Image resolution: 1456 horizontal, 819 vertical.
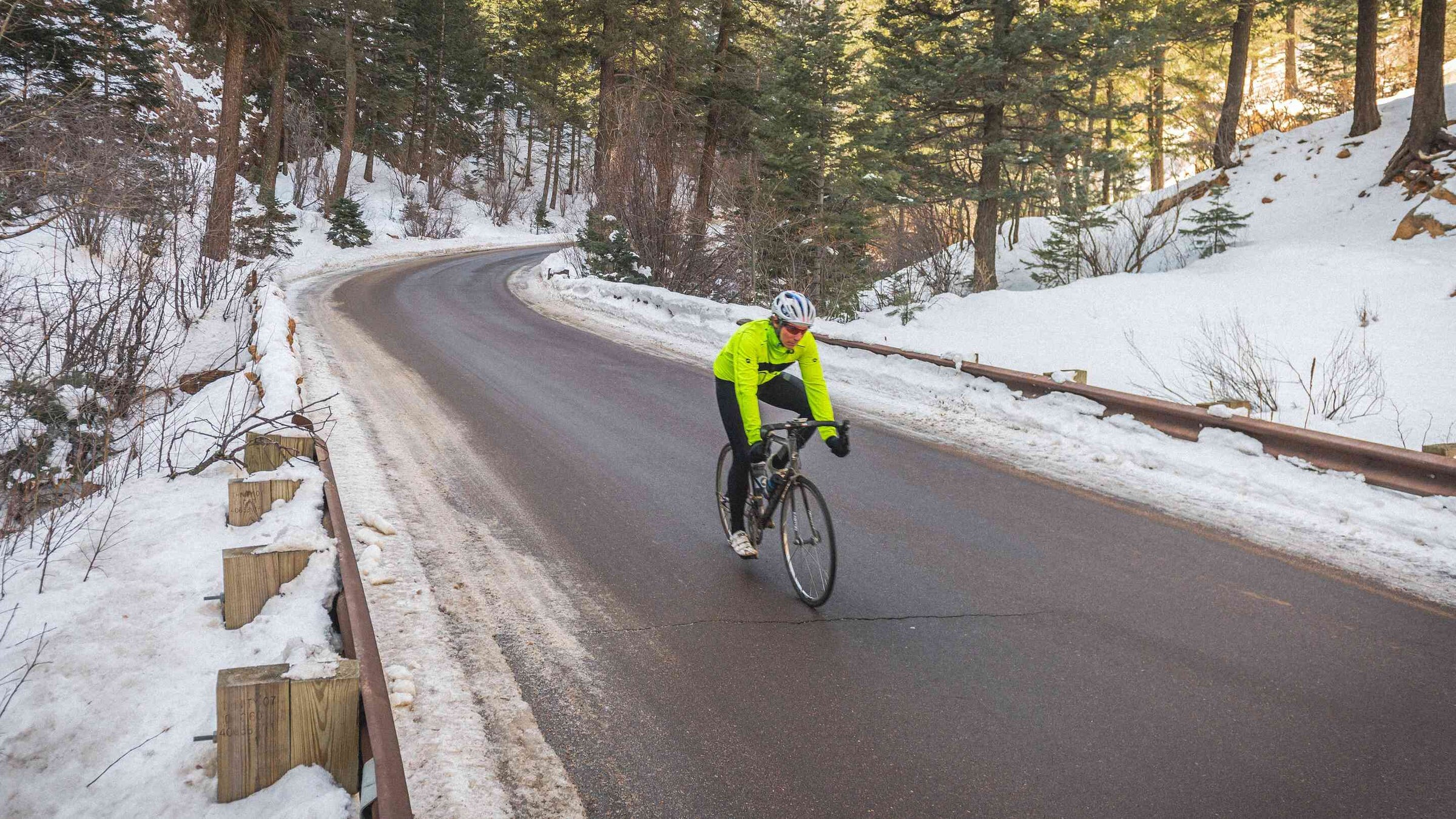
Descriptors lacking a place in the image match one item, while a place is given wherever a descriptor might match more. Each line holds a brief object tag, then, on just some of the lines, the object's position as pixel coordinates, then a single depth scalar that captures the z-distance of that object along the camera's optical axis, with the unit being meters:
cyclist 4.97
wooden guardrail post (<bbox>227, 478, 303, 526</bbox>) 4.25
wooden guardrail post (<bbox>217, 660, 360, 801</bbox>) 2.33
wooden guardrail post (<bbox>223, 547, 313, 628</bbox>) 3.38
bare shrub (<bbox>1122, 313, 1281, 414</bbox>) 8.94
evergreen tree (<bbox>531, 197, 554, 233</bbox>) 50.34
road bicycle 4.78
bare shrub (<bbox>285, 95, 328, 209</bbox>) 35.34
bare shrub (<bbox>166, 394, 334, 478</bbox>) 5.36
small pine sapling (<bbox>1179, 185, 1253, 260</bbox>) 15.09
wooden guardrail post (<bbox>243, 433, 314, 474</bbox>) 4.76
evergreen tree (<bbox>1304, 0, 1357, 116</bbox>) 27.09
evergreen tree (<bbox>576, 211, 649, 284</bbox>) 19.47
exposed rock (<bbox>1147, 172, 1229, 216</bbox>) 18.88
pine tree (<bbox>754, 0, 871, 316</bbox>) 19.05
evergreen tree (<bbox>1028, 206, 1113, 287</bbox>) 15.23
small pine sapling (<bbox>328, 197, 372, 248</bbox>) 32.38
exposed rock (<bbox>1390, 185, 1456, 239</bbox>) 13.61
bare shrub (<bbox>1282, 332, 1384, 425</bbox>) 8.49
